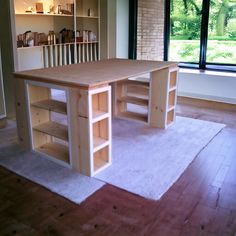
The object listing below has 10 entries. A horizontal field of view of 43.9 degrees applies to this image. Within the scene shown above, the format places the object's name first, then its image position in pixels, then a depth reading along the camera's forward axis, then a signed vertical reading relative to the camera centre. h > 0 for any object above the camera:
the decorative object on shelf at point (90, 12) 5.15 +0.54
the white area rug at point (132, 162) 2.27 -1.04
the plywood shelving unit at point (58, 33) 4.51 +0.17
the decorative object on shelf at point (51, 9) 4.69 +0.54
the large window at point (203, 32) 4.66 +0.18
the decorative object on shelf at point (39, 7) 4.51 +0.56
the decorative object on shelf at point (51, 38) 4.77 +0.10
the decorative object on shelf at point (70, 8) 4.88 +0.58
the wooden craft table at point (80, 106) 2.32 -0.55
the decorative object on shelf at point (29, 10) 4.45 +0.51
